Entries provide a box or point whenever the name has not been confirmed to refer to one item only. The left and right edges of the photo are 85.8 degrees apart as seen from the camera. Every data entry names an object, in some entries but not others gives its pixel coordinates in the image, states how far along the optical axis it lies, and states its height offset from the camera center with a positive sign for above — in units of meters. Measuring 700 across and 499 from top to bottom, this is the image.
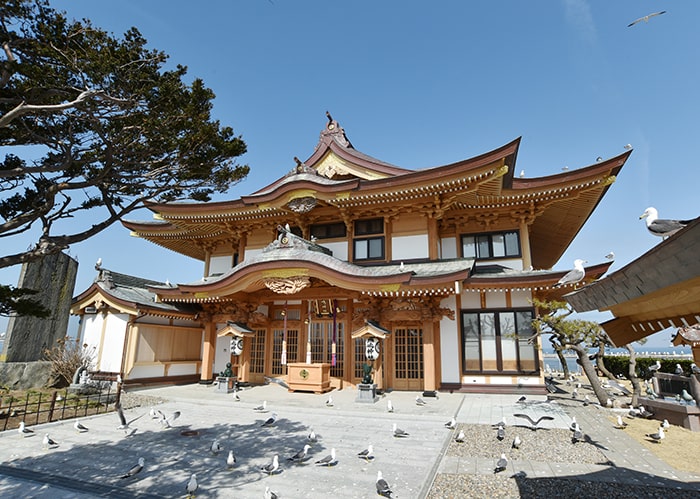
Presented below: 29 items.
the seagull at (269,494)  4.84 -1.92
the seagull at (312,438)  7.71 -1.95
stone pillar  13.50 +1.04
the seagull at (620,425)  8.84 -1.79
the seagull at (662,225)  3.42 +1.13
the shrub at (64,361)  14.20 -0.84
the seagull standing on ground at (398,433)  8.09 -1.87
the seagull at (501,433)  7.60 -1.75
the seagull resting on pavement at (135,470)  5.78 -1.97
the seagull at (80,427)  8.45 -1.96
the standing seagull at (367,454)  6.59 -1.91
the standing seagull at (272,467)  5.95 -1.95
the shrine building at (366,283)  13.23 +2.10
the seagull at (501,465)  5.93 -1.83
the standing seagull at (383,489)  5.11 -1.92
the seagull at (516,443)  7.15 -1.80
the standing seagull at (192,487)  5.10 -1.93
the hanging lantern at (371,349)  12.75 -0.20
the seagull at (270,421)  9.04 -1.88
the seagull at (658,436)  7.58 -1.75
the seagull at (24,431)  8.05 -1.97
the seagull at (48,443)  7.27 -1.97
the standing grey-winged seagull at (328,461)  6.27 -1.93
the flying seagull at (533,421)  8.48 -1.67
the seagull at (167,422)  9.00 -1.91
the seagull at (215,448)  7.00 -1.95
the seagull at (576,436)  7.46 -1.74
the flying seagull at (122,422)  8.76 -1.90
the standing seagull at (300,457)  6.39 -1.90
